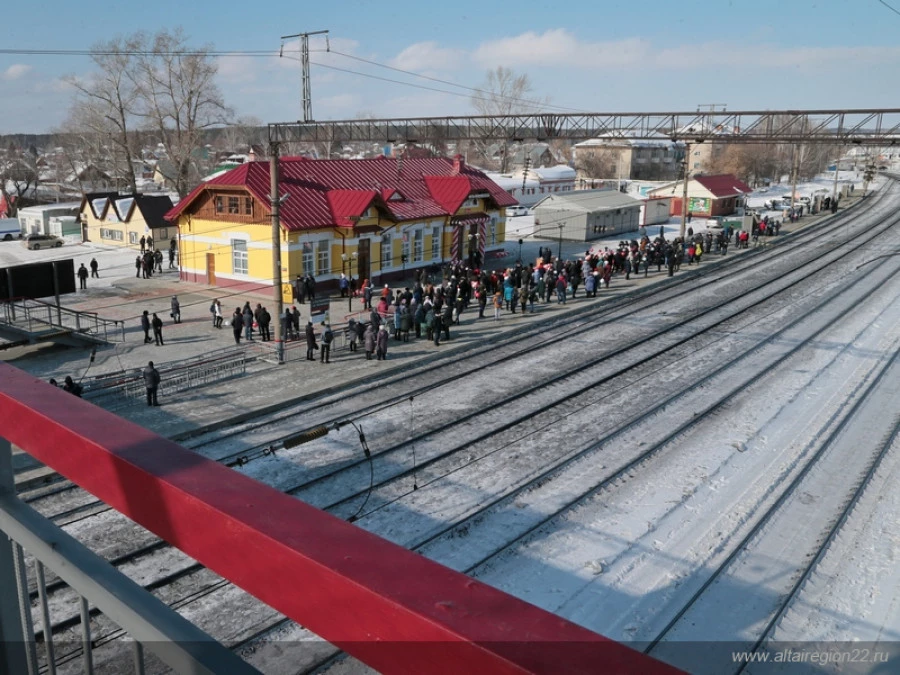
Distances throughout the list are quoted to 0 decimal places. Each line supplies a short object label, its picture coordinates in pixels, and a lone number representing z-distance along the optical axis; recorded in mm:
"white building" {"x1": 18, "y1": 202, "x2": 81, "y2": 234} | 49094
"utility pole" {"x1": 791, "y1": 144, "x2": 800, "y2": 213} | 63438
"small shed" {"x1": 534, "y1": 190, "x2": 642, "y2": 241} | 47750
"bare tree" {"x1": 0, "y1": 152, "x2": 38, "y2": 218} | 61028
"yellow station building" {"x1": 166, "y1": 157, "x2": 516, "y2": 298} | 31047
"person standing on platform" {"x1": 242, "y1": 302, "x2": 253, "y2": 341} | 23250
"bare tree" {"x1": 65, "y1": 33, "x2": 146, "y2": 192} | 52750
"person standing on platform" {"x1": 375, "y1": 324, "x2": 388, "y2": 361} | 21141
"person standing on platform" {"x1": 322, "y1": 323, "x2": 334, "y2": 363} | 20891
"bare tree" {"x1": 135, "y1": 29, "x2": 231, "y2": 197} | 52719
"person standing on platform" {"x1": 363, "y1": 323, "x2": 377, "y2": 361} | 21281
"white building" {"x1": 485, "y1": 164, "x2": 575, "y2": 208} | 69375
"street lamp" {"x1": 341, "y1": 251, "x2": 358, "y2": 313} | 32281
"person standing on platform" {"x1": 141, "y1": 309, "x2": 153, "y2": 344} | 22719
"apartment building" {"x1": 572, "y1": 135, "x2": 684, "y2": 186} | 107375
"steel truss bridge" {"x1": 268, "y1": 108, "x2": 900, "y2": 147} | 27047
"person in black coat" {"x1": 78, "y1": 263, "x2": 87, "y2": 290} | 31484
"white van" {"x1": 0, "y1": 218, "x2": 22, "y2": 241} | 49031
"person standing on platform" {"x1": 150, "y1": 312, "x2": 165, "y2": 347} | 22130
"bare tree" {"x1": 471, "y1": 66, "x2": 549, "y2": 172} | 96312
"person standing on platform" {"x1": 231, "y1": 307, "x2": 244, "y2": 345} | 22703
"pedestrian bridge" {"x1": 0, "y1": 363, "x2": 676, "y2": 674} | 1512
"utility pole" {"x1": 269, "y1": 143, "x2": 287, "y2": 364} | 20078
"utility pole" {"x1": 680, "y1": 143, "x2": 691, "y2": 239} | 37938
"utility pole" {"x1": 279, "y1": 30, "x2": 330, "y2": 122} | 32469
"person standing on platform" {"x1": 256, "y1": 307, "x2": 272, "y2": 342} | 23141
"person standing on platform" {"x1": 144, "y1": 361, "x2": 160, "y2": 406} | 16719
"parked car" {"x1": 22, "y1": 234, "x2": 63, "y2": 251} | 44125
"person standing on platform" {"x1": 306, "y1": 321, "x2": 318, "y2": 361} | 21123
